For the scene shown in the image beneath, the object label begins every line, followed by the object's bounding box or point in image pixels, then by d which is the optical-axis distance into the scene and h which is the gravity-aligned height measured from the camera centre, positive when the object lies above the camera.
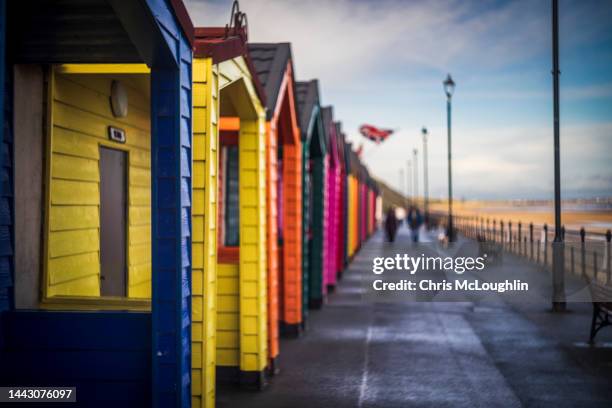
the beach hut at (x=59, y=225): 5.05 -0.02
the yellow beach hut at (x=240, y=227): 5.68 -0.05
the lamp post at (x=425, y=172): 47.34 +3.88
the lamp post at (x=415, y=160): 69.80 +6.14
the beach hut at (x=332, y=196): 17.12 +0.63
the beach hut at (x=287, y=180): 9.59 +0.68
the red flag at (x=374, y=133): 47.66 +6.11
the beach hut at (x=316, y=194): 13.27 +0.58
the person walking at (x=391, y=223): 30.09 -0.13
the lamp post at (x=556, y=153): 13.43 +1.29
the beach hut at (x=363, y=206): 32.00 +0.70
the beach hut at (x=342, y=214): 20.22 +0.20
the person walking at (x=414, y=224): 32.38 -0.20
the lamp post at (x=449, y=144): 28.34 +3.41
